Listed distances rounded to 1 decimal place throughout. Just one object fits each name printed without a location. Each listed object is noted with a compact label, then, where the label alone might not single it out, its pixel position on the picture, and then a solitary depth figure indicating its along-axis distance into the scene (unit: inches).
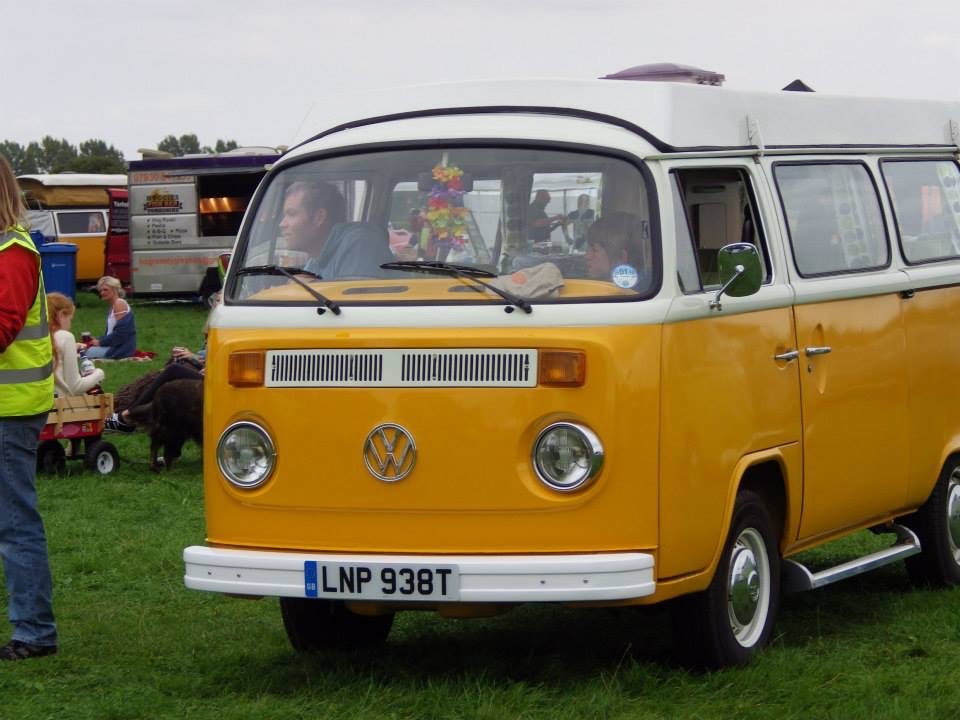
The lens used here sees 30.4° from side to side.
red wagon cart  544.4
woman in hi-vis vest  279.3
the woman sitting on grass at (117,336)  800.2
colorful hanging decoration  264.8
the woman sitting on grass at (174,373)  563.5
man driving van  269.4
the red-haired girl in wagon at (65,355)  520.1
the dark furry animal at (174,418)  545.6
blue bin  1212.5
